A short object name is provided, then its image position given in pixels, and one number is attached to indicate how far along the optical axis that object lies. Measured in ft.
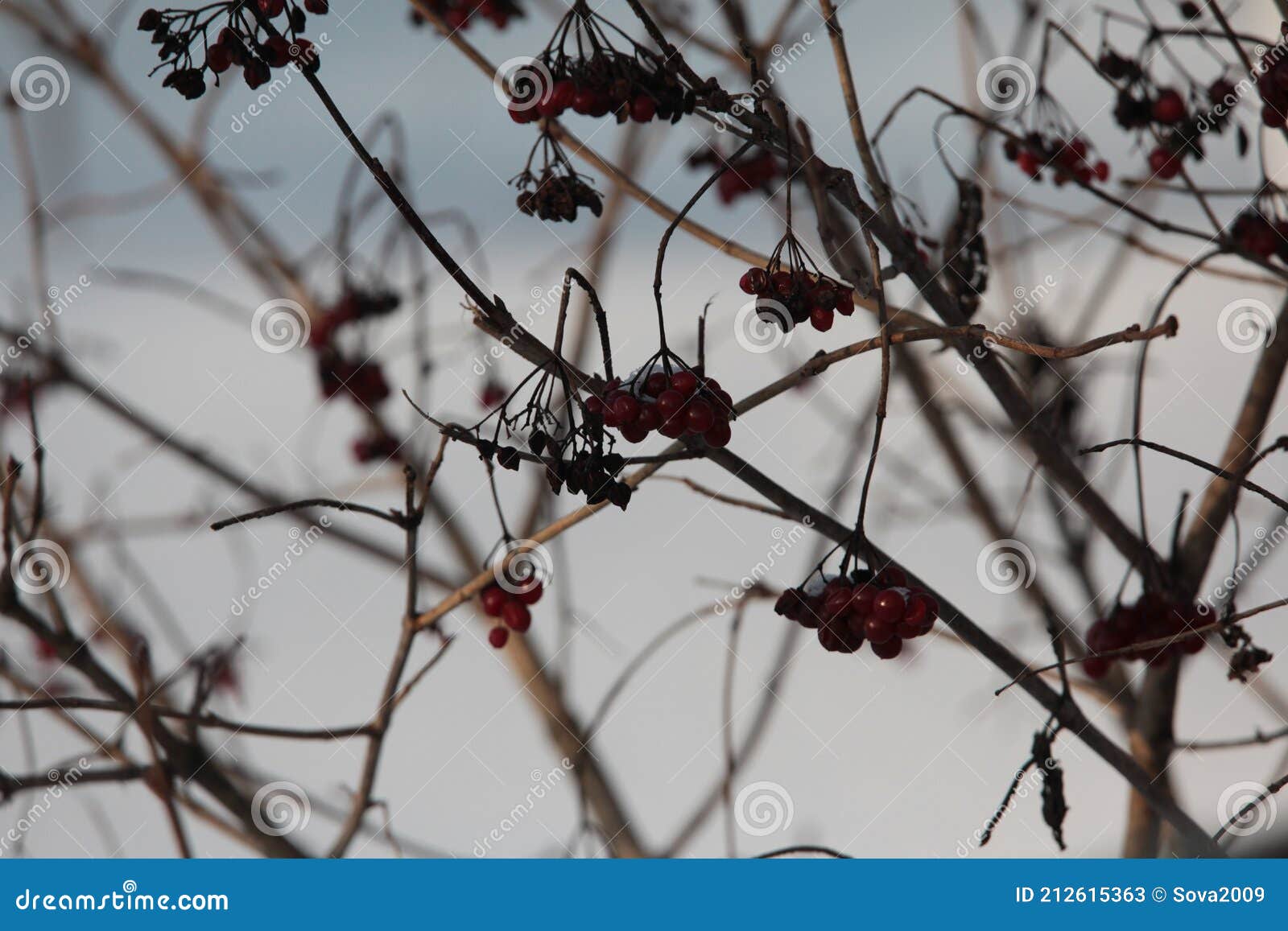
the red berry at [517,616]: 5.55
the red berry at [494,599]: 5.56
